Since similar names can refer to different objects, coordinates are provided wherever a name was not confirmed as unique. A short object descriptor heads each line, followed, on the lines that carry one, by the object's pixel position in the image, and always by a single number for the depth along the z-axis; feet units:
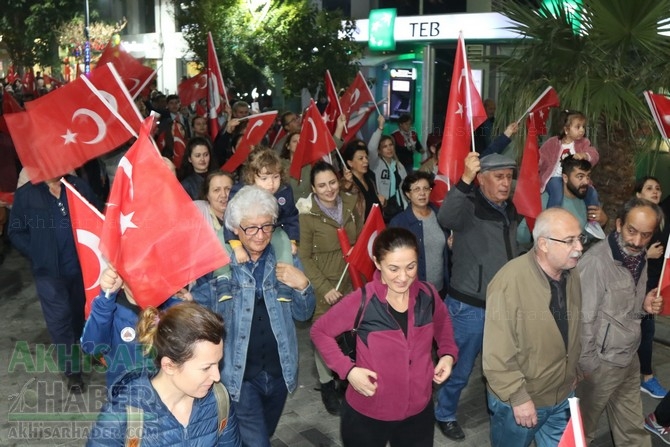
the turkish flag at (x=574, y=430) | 9.09
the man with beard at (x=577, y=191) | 23.66
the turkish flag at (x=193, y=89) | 48.55
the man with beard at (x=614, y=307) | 16.01
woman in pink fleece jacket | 13.47
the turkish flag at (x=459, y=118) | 21.29
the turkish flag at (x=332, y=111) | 35.92
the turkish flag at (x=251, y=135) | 30.14
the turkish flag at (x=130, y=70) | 34.63
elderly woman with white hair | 14.19
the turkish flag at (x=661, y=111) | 23.22
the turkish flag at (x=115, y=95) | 22.07
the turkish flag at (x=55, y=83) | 48.39
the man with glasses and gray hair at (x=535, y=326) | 14.26
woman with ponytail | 9.82
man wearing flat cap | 18.03
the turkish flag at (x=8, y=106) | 37.50
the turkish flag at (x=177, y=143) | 36.86
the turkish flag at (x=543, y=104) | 25.81
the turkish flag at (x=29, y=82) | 64.70
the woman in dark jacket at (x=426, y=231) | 20.89
